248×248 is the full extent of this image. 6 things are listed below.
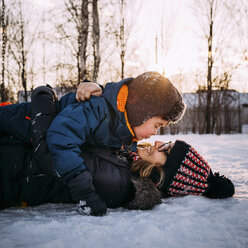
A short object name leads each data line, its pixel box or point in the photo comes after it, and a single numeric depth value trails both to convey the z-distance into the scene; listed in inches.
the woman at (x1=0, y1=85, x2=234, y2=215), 53.8
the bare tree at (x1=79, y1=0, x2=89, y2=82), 227.3
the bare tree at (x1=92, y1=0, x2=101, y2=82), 280.2
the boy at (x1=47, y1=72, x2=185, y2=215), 47.1
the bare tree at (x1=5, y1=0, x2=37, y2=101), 409.1
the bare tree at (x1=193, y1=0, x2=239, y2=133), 442.6
